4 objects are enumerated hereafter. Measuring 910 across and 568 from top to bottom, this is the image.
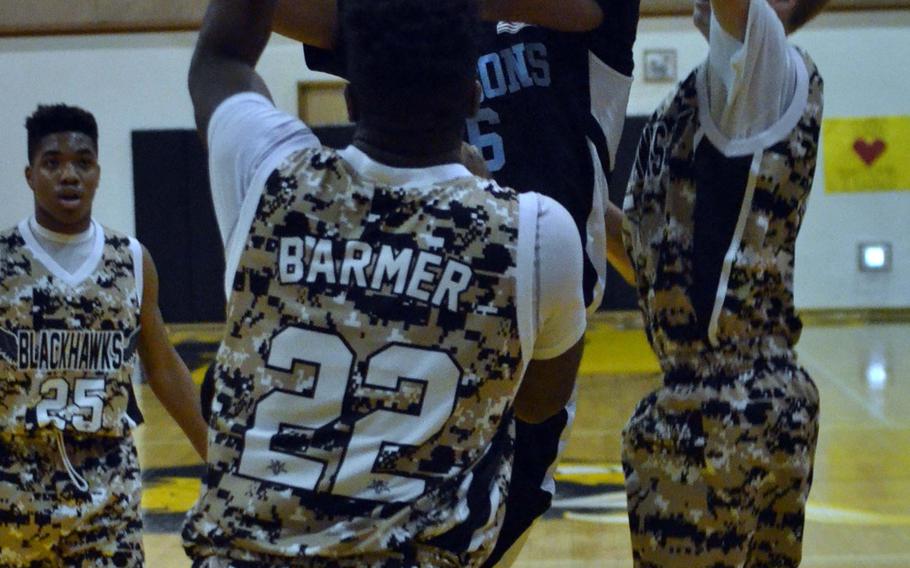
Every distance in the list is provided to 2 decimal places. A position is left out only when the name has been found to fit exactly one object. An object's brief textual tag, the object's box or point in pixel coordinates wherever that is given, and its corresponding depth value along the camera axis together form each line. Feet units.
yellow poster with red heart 81.00
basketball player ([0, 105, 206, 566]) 23.37
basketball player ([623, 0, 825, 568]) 17.48
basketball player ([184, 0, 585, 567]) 15.59
